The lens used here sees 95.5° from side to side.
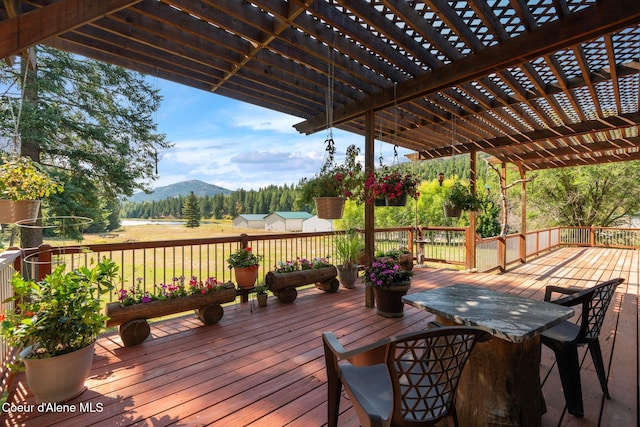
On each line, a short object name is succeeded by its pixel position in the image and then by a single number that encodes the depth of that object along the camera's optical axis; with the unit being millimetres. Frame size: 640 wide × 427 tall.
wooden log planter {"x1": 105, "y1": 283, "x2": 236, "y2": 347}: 2764
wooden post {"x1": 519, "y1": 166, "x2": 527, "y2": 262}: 7736
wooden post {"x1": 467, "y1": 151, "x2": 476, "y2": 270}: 6008
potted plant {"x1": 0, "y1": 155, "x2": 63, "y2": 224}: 1930
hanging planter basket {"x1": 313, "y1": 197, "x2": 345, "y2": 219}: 3127
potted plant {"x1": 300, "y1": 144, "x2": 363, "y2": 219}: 3150
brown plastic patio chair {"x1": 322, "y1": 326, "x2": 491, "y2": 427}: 1108
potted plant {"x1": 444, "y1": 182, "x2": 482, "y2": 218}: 4539
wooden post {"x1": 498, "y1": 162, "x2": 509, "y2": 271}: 6789
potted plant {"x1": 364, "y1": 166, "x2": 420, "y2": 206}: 3322
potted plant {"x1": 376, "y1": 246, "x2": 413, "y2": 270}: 5489
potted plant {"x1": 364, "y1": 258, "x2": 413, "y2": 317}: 3525
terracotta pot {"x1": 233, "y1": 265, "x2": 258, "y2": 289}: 3875
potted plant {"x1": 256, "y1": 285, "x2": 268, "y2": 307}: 3957
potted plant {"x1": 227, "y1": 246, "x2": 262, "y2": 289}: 3873
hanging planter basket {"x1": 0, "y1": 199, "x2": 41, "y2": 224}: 1914
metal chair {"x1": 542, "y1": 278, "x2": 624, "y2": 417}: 1870
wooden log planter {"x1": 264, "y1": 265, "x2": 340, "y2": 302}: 4054
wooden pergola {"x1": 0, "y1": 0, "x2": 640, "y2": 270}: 2068
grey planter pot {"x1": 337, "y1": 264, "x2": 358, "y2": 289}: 4965
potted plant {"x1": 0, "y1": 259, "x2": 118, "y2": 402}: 1845
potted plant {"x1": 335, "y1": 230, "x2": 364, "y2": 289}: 4953
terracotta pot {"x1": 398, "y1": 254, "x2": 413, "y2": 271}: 5727
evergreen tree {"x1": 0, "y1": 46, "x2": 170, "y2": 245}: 5957
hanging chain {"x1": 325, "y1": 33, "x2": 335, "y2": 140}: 2775
